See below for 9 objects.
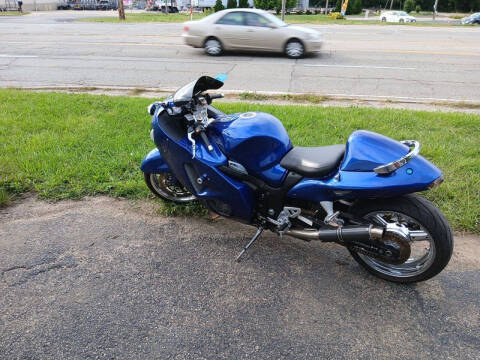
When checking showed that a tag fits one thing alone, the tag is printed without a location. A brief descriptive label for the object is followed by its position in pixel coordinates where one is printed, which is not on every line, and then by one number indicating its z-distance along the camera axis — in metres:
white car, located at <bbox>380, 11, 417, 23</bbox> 37.16
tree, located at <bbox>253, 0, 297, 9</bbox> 41.30
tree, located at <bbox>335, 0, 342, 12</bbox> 44.53
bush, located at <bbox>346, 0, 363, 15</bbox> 48.06
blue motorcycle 2.66
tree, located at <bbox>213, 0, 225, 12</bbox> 35.69
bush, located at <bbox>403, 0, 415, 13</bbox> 56.97
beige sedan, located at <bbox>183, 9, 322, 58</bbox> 12.52
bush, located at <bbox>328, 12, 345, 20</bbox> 33.54
